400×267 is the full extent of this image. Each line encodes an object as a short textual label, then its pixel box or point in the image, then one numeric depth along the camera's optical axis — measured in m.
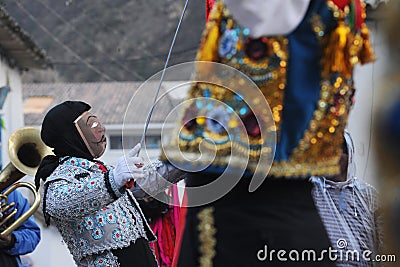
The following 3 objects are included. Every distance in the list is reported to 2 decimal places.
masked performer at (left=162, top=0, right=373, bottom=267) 4.61
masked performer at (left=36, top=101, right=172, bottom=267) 7.04
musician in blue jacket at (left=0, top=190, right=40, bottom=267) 9.23
